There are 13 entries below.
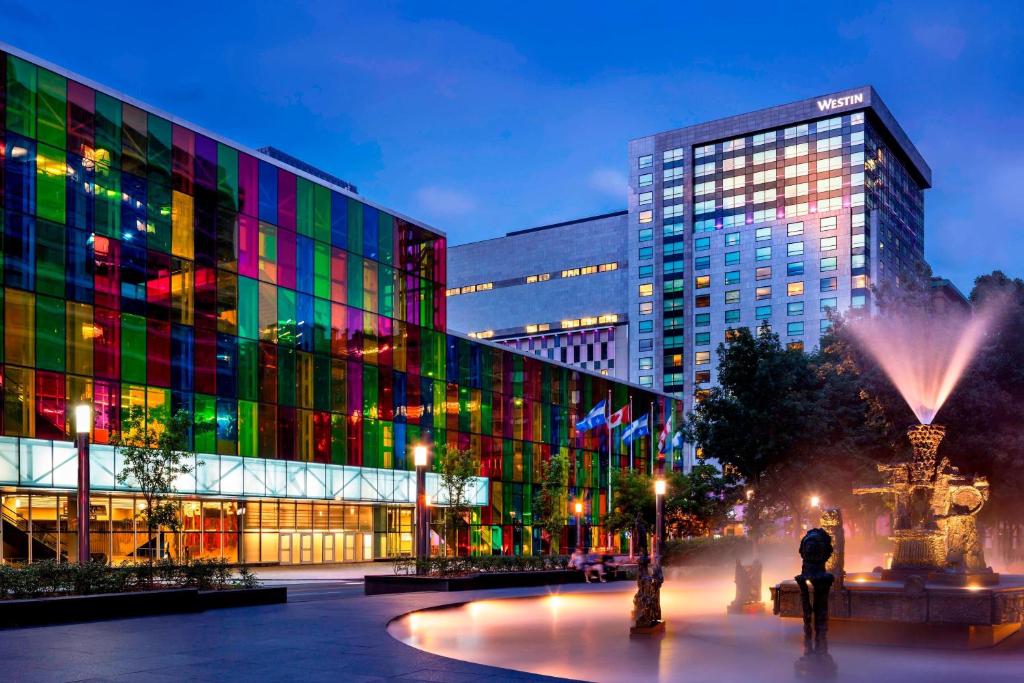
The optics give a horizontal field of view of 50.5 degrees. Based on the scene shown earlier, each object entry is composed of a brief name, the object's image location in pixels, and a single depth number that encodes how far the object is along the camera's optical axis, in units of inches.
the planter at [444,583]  1342.3
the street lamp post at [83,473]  1023.6
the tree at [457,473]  2297.0
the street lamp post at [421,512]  1414.9
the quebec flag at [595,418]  2711.6
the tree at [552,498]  2841.0
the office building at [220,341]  1877.5
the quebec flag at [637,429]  2807.6
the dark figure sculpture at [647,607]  823.1
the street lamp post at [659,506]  1902.1
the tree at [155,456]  1656.0
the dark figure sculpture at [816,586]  629.3
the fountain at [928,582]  782.5
